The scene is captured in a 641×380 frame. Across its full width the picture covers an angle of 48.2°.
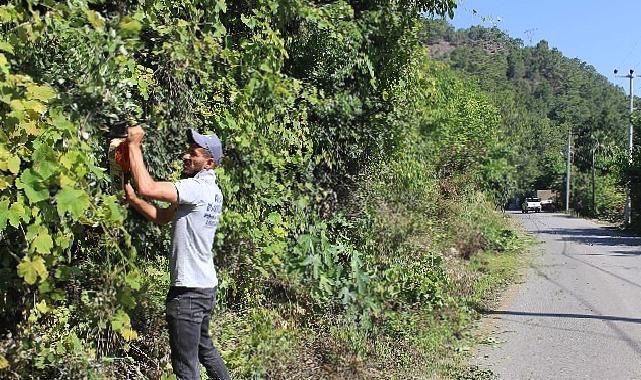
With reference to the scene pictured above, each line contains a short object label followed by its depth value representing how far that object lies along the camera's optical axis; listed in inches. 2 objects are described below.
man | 157.2
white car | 3169.3
